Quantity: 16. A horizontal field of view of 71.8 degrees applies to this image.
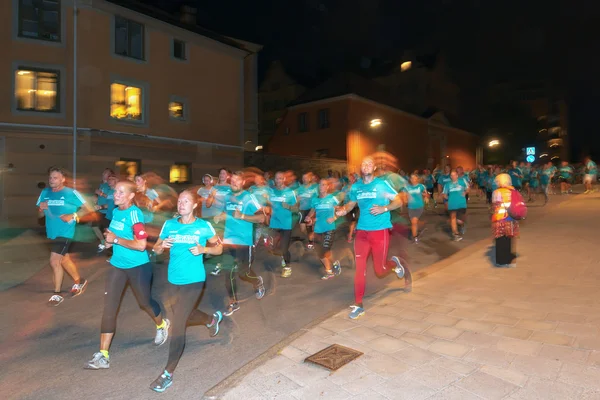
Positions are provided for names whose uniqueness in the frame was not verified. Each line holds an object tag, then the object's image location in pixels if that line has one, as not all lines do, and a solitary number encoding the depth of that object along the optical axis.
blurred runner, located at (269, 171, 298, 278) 7.87
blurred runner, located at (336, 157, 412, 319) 5.36
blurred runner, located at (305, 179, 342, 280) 7.52
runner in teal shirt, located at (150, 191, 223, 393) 3.97
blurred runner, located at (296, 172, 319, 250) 9.31
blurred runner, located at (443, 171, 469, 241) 10.57
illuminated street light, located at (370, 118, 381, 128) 31.25
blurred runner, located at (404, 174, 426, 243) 10.39
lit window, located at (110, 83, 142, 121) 19.03
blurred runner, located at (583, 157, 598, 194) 19.09
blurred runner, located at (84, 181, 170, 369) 4.12
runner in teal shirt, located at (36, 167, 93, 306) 6.28
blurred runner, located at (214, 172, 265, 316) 5.79
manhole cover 3.96
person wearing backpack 7.39
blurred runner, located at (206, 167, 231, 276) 6.70
